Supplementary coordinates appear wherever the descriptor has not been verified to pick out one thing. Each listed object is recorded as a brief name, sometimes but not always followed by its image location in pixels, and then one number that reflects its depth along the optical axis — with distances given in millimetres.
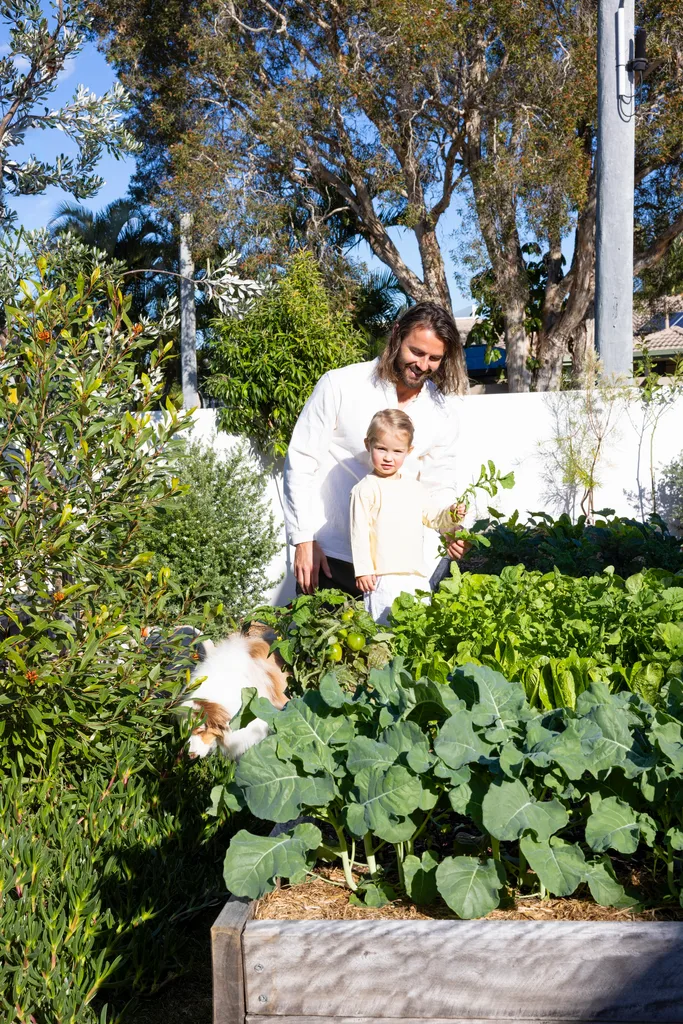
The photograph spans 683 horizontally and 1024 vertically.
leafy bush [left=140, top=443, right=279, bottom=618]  6898
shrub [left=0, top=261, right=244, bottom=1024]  2709
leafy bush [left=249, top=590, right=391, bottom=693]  2967
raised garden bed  1633
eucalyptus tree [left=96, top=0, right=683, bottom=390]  13727
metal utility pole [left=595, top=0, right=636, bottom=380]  8070
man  4137
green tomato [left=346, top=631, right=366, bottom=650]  2969
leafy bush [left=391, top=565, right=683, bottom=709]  2352
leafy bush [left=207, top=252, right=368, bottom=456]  7867
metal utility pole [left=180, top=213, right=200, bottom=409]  16531
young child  3984
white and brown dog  3971
